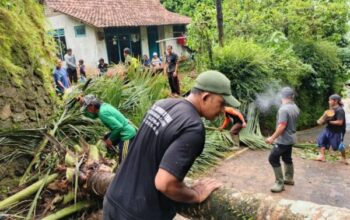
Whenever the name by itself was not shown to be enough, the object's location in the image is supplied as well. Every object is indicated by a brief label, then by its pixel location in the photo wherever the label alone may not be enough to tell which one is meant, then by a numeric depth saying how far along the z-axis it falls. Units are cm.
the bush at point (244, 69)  930
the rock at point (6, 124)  441
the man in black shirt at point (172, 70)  1053
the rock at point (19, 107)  461
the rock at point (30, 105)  487
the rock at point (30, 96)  489
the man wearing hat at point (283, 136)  528
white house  1894
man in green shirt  496
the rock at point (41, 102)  512
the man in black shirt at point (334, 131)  688
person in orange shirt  340
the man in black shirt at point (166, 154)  183
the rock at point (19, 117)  461
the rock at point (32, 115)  489
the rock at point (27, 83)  485
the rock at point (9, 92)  441
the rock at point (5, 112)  441
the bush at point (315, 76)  1179
